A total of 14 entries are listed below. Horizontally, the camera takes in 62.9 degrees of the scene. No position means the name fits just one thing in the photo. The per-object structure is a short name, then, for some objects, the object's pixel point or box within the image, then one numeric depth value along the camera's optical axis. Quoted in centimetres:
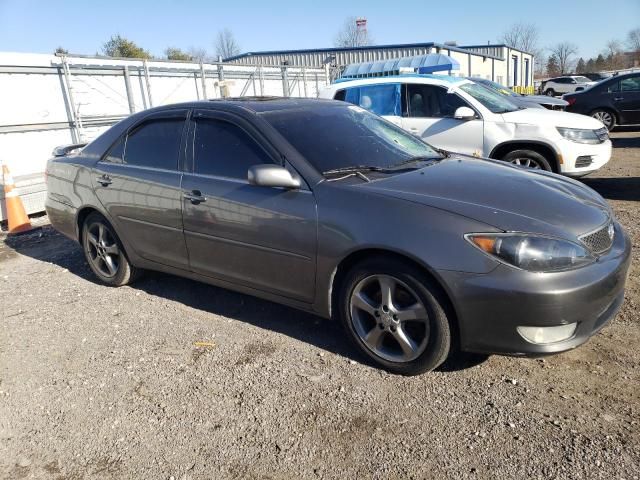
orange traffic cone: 709
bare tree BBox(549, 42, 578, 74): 8862
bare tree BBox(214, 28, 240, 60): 6171
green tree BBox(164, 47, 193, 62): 5236
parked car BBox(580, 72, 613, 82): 4587
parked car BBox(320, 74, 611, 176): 696
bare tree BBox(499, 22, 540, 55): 8107
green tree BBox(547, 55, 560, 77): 8927
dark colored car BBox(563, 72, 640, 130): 1417
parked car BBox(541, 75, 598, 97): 3722
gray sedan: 270
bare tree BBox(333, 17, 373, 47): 5454
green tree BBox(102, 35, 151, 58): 4609
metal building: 3312
